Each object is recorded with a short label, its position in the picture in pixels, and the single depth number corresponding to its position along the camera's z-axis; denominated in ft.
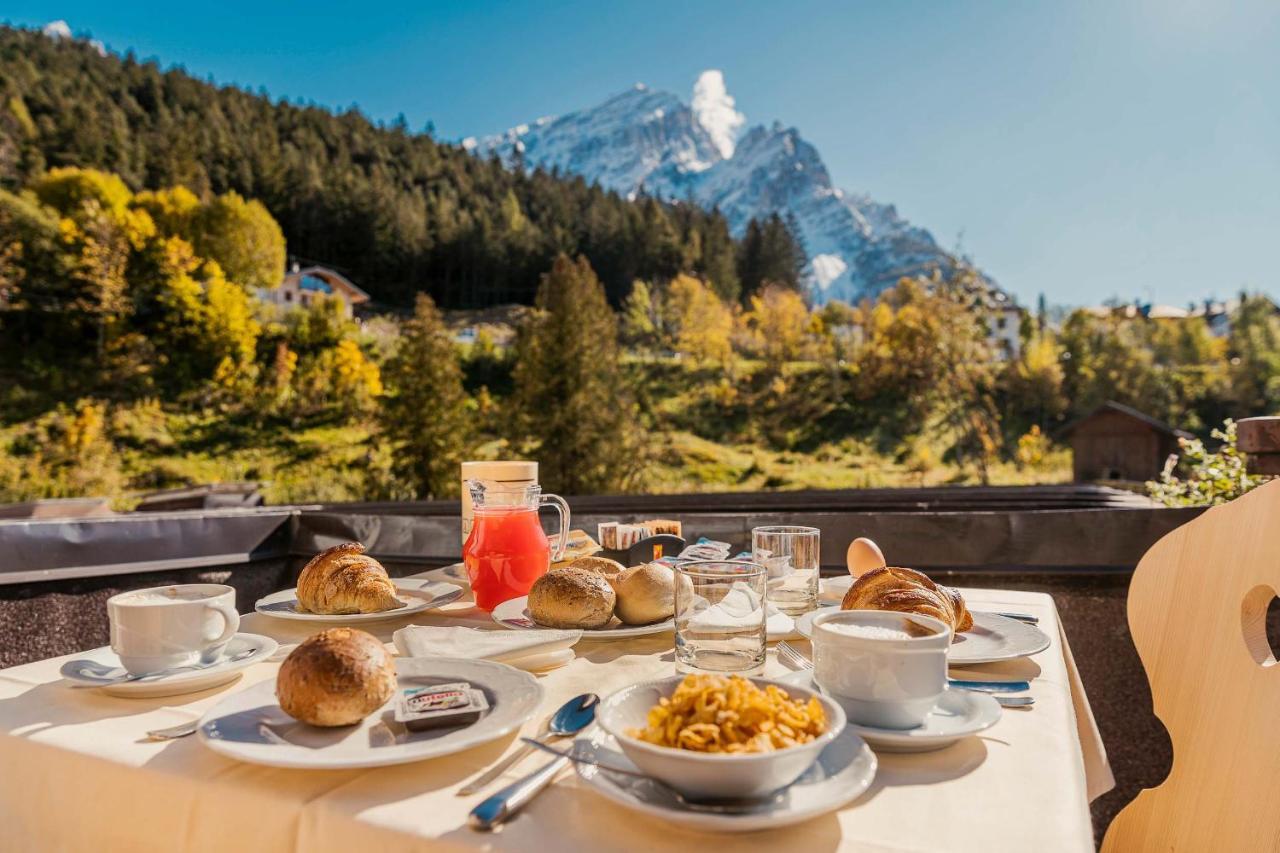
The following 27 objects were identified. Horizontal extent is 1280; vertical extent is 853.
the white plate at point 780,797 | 1.50
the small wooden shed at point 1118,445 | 47.19
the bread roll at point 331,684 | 2.04
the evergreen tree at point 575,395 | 52.13
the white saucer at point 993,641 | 2.81
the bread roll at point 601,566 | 3.64
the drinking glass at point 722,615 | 2.64
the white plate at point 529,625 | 3.20
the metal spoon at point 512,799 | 1.59
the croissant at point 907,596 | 2.77
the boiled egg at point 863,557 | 3.92
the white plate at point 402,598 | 3.48
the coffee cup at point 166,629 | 2.56
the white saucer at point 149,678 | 2.43
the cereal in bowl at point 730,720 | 1.64
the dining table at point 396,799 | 1.57
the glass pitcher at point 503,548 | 3.86
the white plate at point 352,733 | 1.84
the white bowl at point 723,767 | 1.52
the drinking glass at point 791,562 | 3.70
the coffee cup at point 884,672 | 2.05
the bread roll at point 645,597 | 3.37
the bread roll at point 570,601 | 3.26
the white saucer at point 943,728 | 1.98
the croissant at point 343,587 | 3.59
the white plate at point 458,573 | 4.65
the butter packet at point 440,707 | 2.07
